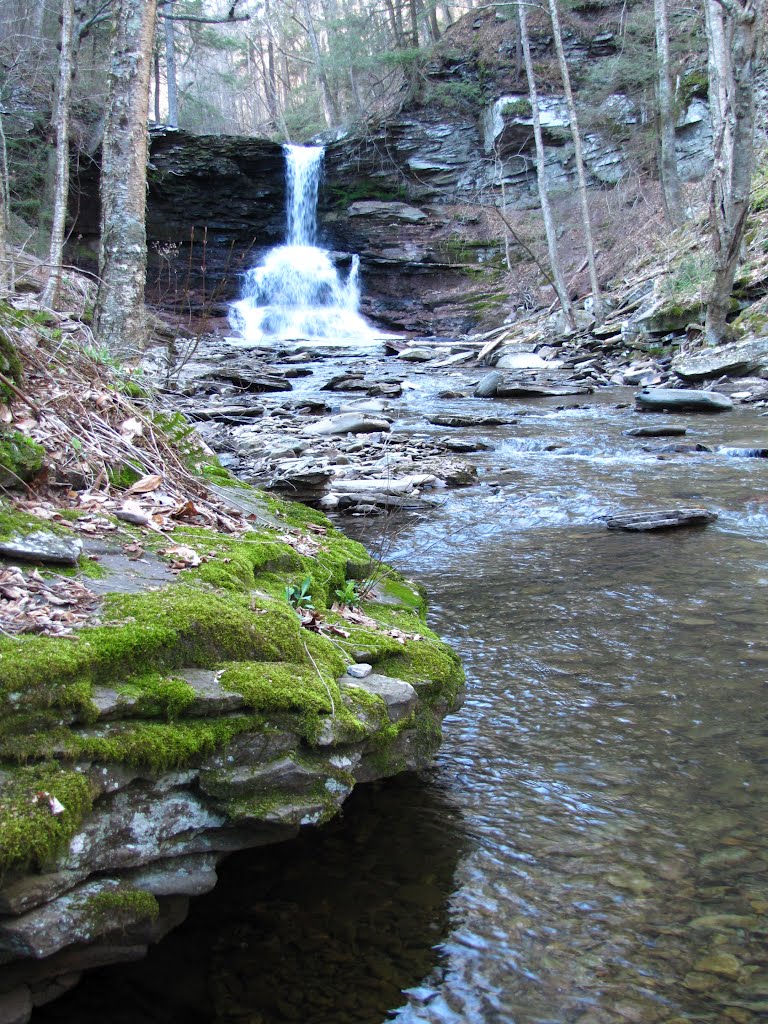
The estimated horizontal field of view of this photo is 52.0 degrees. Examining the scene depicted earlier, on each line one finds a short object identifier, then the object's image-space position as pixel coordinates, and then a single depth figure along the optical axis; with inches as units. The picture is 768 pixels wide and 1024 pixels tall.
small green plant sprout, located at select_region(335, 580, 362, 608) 133.7
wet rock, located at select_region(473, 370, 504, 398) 595.8
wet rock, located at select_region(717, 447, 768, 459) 346.0
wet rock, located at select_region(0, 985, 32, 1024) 67.4
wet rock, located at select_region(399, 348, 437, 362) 890.1
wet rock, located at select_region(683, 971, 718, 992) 77.9
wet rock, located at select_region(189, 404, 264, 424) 448.7
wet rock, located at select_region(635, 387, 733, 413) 474.0
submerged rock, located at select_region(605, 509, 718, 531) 245.8
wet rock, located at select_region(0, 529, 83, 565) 98.8
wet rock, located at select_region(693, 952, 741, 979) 79.6
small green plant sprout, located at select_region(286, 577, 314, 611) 118.4
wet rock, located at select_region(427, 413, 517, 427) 467.2
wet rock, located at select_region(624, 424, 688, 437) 406.3
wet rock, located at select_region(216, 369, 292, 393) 621.6
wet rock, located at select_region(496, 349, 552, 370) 767.7
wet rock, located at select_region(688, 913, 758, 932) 85.3
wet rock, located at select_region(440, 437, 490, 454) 396.2
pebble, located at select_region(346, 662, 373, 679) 105.1
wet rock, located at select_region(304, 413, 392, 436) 421.1
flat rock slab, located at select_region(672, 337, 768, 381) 562.6
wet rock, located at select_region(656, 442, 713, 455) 369.0
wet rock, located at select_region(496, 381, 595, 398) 580.7
